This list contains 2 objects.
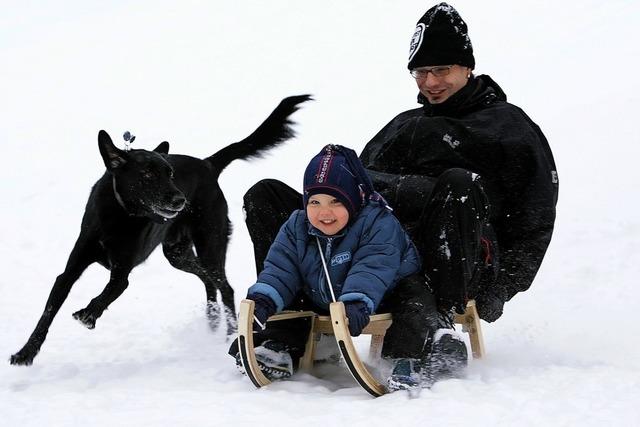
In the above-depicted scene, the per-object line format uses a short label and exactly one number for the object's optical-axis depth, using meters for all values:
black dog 7.86
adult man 6.42
